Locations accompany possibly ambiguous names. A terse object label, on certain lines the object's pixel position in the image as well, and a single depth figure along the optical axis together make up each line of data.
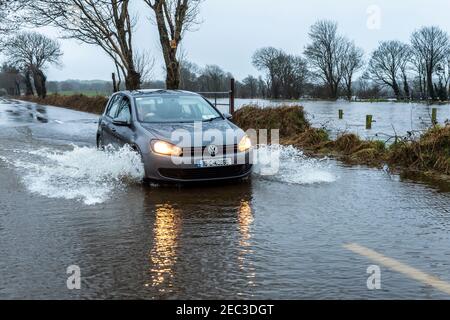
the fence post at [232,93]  17.27
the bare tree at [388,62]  104.12
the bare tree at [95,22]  20.80
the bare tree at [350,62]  108.75
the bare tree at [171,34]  17.75
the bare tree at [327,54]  105.31
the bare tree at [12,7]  20.58
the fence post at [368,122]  21.02
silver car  7.86
